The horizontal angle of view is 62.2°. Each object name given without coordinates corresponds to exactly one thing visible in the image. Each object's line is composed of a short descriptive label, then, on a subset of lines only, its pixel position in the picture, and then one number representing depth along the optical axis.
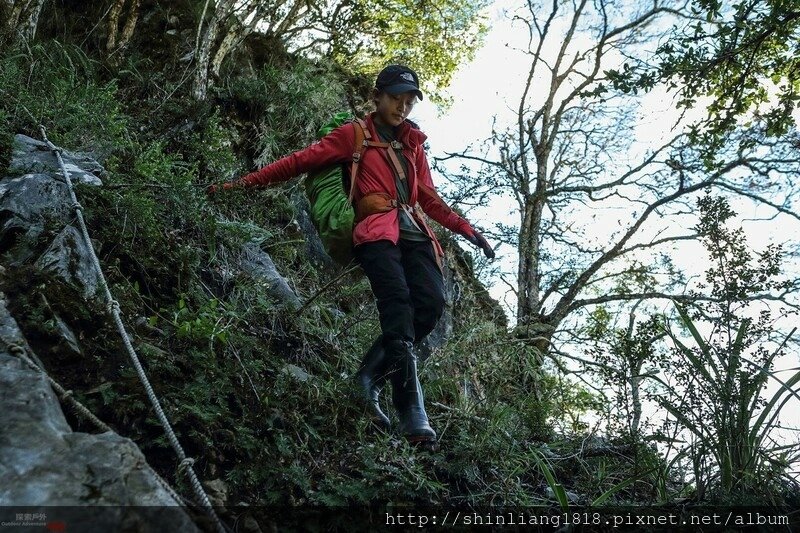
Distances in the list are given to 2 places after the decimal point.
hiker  3.72
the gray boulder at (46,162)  4.03
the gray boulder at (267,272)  4.87
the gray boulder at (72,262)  3.26
